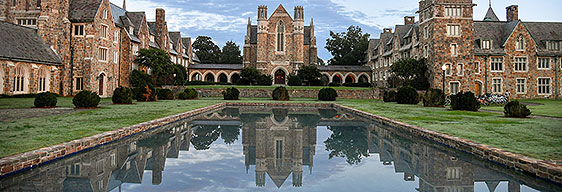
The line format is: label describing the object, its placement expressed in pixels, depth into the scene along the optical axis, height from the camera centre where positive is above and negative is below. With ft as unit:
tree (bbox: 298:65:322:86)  148.97 +10.43
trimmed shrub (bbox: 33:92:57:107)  57.31 -0.75
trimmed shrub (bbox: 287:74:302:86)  149.59 +7.37
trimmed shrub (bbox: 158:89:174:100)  101.34 +0.65
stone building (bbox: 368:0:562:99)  117.29 +16.43
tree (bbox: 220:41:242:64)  239.71 +29.61
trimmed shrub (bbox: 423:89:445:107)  72.38 -0.05
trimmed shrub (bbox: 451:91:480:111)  58.80 -0.70
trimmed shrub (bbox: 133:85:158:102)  85.92 +0.56
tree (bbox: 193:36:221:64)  241.14 +33.94
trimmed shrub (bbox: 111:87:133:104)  71.87 -0.01
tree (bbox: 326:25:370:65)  215.92 +32.93
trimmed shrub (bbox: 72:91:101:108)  57.00 -0.70
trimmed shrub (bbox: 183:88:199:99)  105.74 +1.03
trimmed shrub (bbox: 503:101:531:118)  46.78 -1.60
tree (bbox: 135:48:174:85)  124.77 +12.38
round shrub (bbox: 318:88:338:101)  101.55 +0.92
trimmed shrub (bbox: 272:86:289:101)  99.55 +0.83
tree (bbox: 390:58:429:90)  120.26 +9.29
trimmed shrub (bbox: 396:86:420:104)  86.05 +0.41
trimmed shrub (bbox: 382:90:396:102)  97.81 +0.43
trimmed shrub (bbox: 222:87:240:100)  99.18 +0.75
